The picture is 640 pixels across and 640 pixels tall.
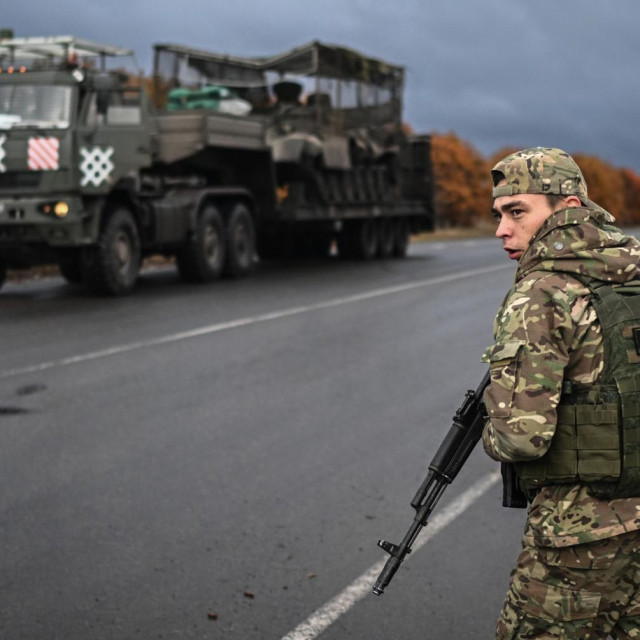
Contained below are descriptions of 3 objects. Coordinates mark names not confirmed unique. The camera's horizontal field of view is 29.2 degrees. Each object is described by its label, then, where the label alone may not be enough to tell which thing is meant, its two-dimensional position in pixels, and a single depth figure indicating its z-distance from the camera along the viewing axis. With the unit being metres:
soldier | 2.88
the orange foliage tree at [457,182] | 68.44
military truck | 14.98
